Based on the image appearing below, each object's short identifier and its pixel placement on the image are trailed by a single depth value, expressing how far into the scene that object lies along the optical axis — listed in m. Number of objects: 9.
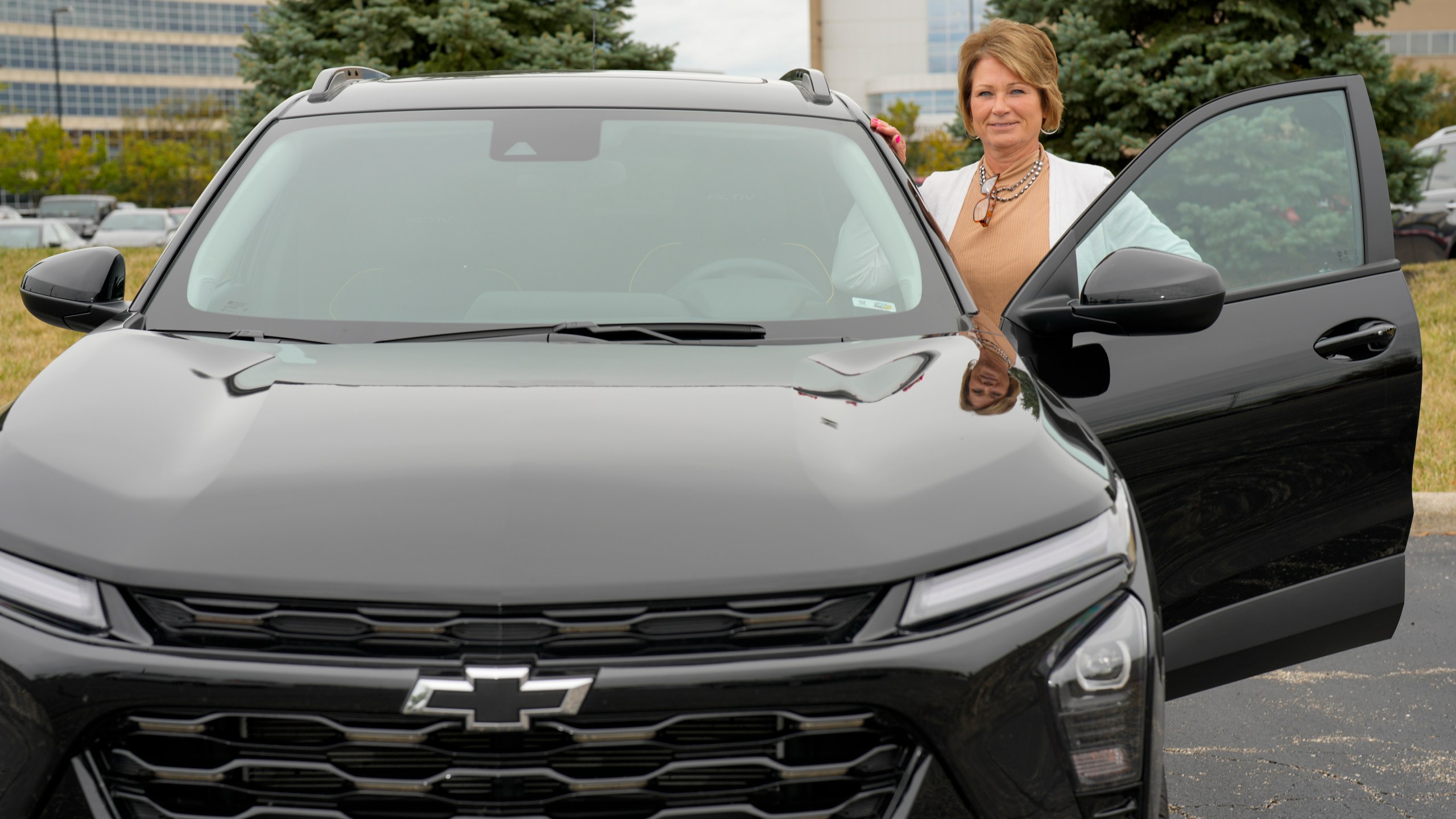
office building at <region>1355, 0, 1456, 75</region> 69.00
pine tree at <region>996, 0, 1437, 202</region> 11.72
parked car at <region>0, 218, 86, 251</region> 24.36
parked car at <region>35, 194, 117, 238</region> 44.22
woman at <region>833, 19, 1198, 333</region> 3.87
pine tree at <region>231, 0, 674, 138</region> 13.70
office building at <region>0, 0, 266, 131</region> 97.56
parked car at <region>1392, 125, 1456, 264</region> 15.70
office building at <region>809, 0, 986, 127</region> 86.62
